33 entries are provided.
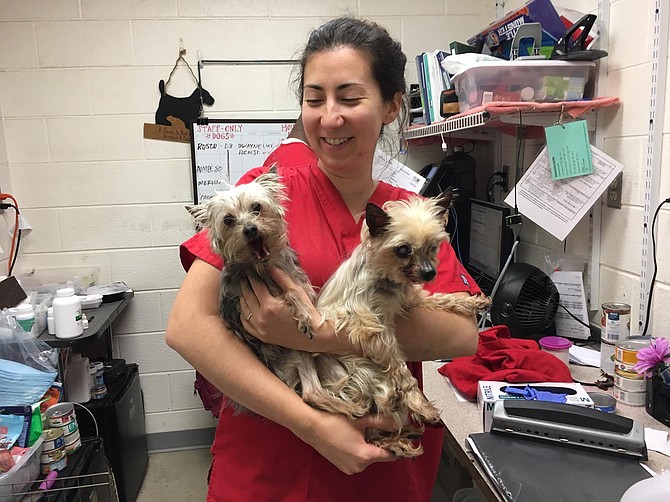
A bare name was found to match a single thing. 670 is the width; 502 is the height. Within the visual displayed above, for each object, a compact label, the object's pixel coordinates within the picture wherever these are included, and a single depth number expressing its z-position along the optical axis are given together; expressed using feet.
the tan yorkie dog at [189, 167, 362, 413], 3.61
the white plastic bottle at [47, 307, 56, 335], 7.77
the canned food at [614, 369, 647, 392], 5.28
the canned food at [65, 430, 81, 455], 7.03
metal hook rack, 9.85
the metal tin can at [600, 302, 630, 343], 5.79
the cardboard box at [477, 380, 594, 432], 4.89
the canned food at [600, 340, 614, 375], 5.91
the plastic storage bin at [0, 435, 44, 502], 5.33
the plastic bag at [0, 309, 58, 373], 6.82
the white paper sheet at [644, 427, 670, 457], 4.43
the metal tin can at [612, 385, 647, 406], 5.30
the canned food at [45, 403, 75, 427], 6.88
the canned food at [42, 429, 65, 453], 6.49
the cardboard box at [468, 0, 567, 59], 6.92
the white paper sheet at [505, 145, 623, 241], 6.45
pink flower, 5.10
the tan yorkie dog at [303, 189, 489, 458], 3.64
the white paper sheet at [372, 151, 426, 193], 8.39
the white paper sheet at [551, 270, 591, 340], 7.15
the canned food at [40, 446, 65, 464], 6.51
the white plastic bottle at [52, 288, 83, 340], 7.59
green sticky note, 6.51
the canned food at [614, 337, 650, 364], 5.30
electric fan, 7.08
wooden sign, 9.91
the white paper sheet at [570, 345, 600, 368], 6.45
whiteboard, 10.00
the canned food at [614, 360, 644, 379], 5.28
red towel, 5.67
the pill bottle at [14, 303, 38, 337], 7.47
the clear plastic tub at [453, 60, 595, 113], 6.65
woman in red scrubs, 3.45
